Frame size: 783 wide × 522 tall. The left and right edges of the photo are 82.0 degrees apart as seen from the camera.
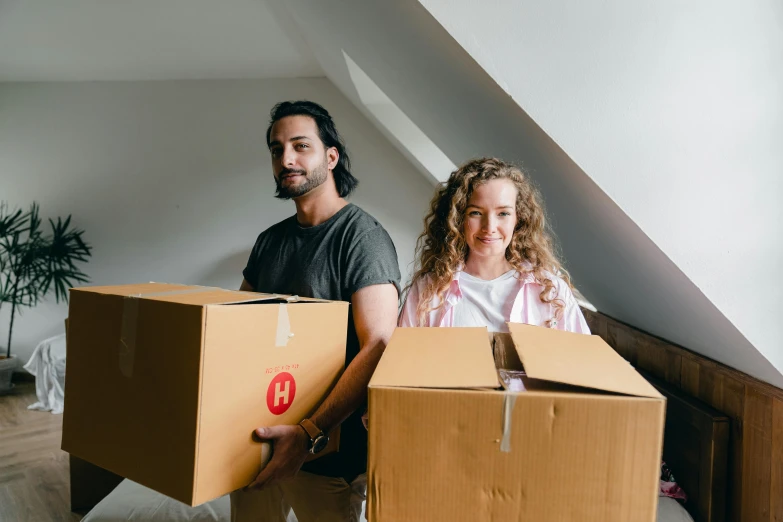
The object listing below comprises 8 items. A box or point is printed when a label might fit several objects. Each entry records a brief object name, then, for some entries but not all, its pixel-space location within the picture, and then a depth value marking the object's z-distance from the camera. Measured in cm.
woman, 115
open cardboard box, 52
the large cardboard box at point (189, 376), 77
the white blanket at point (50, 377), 328
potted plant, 373
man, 98
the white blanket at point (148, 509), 161
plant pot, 355
